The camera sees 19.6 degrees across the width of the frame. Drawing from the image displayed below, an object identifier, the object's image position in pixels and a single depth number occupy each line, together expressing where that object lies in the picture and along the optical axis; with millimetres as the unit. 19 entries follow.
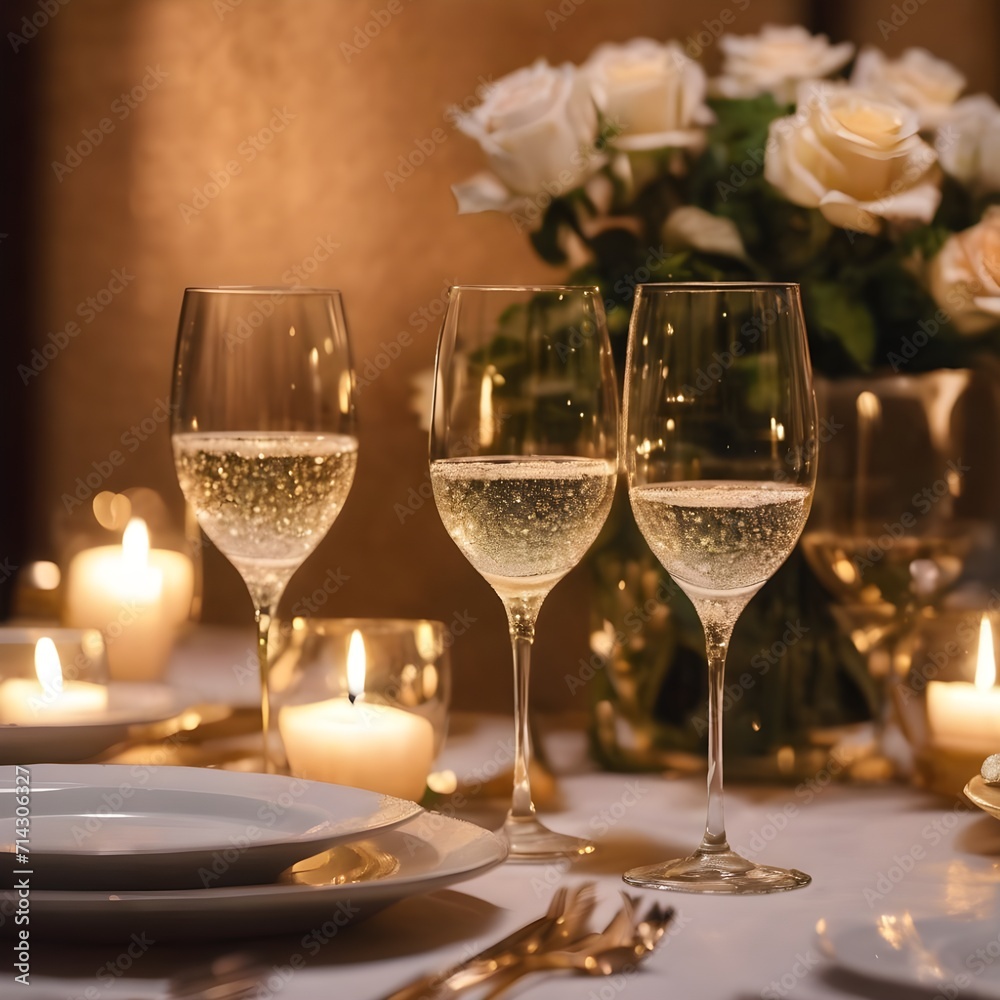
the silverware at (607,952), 992
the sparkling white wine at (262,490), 1238
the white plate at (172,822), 991
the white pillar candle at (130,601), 1470
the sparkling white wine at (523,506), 1175
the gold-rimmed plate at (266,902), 984
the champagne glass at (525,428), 1175
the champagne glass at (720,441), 1123
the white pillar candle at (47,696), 1278
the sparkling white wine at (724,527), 1125
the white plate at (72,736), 1197
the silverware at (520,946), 971
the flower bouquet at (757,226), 1278
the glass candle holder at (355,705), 1208
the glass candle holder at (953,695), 1242
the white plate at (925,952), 995
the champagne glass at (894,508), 1288
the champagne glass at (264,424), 1240
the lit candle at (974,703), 1240
